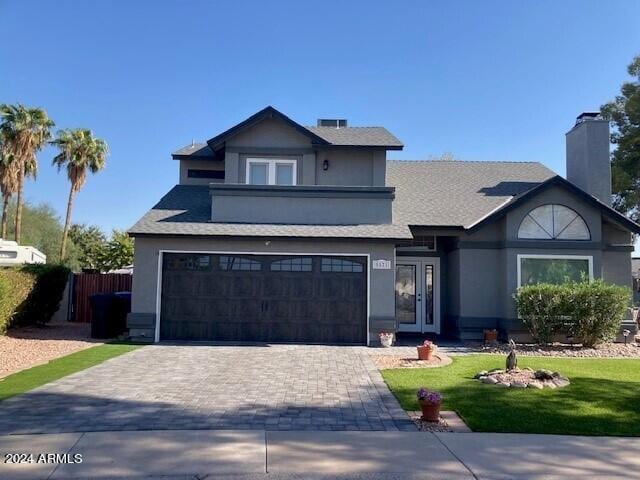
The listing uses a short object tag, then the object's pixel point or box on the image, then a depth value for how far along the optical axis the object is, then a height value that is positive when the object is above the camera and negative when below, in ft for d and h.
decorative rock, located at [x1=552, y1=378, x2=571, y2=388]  29.20 -4.92
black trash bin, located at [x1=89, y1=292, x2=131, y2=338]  50.01 -2.84
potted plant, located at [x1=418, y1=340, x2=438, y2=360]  37.55 -4.27
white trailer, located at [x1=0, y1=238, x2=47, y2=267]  65.41 +3.84
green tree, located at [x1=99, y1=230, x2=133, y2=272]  115.85 +7.20
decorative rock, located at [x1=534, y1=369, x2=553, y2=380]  29.84 -4.59
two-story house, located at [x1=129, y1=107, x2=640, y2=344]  47.19 +4.52
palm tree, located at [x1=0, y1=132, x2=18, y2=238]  93.76 +20.48
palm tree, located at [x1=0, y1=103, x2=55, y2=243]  92.68 +27.15
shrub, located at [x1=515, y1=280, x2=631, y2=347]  45.21 -1.26
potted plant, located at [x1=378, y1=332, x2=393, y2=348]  46.14 -4.23
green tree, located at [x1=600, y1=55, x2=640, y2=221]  88.84 +27.00
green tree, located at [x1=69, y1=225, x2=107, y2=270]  128.03 +12.34
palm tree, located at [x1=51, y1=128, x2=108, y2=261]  102.47 +25.65
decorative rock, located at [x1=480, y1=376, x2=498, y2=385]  29.41 -4.91
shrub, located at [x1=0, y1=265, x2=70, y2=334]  49.21 -0.93
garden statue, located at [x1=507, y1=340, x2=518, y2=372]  31.07 -4.00
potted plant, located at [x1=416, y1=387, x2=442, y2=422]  21.89 -4.72
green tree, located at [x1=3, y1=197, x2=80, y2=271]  138.21 +14.57
